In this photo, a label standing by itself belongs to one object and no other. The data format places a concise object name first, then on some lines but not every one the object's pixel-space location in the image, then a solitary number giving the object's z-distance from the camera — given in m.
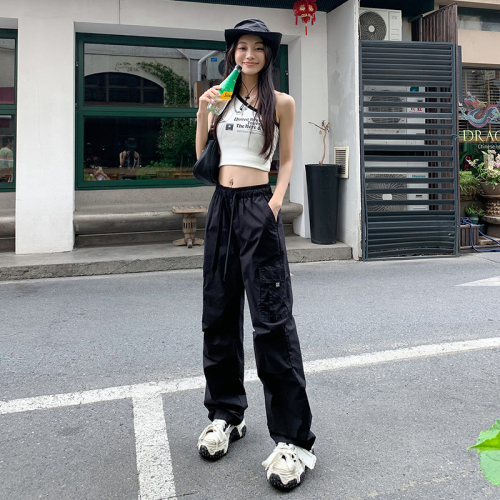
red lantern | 8.48
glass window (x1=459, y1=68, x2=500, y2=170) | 10.59
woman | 2.61
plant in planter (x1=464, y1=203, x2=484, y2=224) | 9.59
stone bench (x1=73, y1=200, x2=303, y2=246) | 8.34
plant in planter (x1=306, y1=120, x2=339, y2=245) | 8.50
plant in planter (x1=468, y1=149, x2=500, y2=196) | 9.53
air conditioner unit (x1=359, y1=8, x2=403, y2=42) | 8.81
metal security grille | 8.28
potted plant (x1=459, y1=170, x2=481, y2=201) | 9.77
